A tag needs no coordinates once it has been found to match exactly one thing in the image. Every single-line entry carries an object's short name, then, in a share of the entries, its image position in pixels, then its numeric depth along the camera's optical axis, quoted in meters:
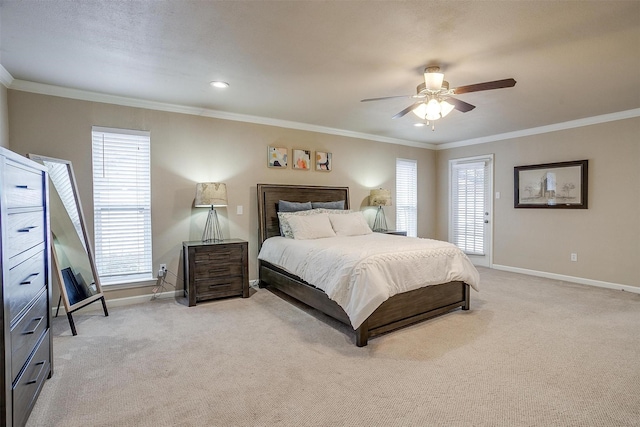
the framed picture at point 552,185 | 4.78
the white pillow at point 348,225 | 4.53
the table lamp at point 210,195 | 3.97
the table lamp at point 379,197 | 5.55
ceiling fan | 2.75
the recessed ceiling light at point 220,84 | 3.32
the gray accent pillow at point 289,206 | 4.74
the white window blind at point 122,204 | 3.76
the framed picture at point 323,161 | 5.30
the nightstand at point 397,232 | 5.48
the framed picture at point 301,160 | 5.09
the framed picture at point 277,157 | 4.85
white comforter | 2.73
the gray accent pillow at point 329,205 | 5.05
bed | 2.90
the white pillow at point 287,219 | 4.36
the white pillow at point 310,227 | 4.17
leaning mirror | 3.24
